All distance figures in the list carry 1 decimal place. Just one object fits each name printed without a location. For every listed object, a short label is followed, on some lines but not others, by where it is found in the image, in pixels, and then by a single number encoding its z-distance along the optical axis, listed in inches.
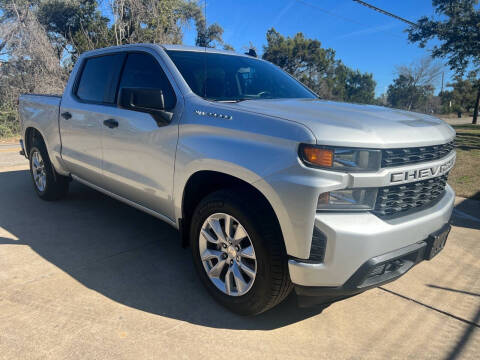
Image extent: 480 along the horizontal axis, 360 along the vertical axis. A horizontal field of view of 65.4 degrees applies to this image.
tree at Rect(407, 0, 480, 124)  644.1
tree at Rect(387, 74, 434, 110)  2296.4
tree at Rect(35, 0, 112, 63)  827.4
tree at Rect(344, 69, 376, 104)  2728.8
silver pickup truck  83.3
